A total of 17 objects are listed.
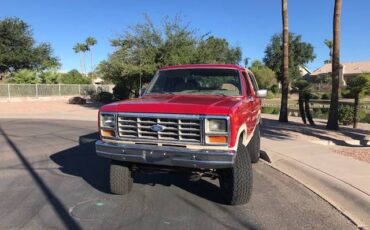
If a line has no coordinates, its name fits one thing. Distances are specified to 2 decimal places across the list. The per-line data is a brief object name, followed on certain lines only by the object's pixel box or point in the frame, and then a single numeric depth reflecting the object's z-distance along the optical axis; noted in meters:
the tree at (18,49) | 46.62
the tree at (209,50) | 27.73
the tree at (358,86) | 16.64
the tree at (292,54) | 86.22
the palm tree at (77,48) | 104.81
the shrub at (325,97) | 49.72
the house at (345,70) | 70.19
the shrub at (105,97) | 37.19
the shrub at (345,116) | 20.33
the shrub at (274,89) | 67.62
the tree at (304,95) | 18.45
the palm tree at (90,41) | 105.25
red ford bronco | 5.54
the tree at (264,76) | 67.56
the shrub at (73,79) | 48.85
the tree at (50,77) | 44.00
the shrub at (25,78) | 40.34
